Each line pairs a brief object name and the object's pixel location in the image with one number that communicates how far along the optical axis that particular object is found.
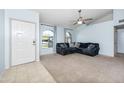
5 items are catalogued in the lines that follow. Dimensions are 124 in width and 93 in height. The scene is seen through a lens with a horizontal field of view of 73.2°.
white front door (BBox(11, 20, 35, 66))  3.25
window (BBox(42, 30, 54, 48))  6.43
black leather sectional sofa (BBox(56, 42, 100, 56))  5.48
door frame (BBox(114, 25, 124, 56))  5.49
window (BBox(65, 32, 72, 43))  7.95
